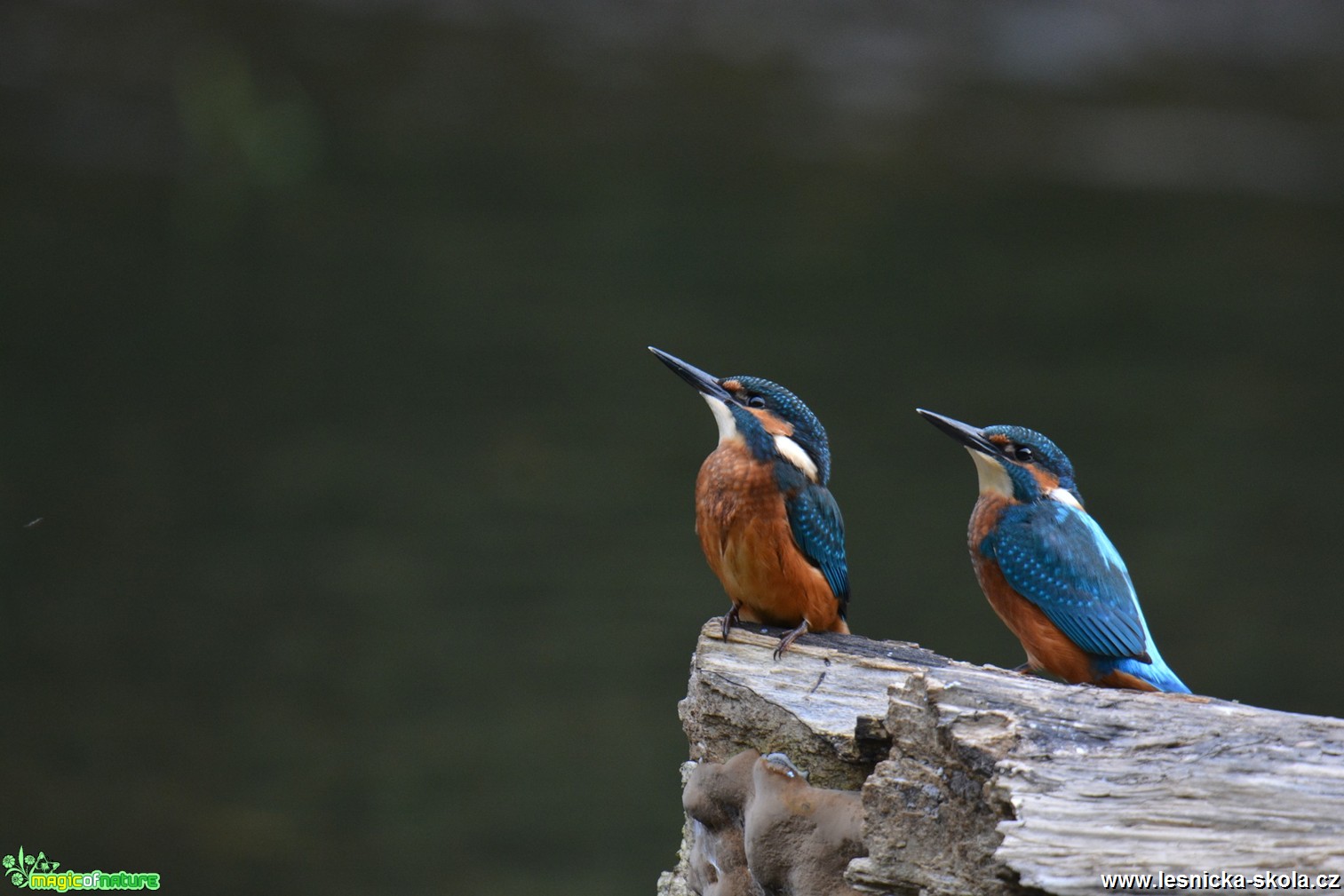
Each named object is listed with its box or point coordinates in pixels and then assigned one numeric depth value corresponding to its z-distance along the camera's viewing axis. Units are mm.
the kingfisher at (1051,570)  8273
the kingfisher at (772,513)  8609
